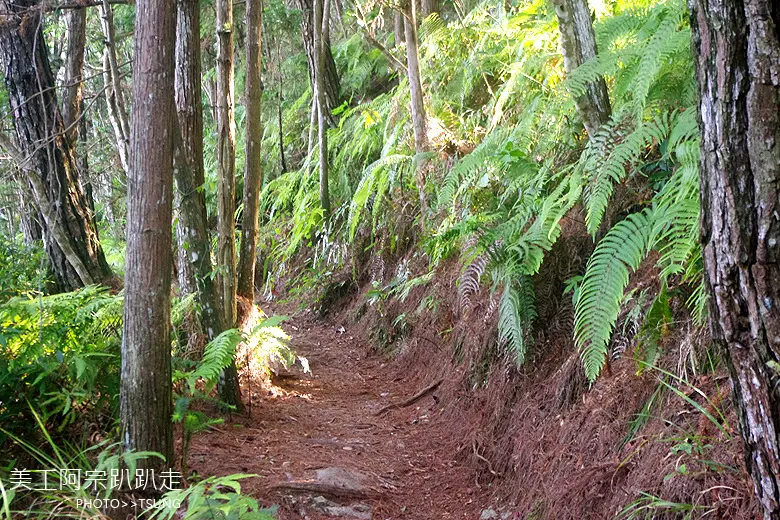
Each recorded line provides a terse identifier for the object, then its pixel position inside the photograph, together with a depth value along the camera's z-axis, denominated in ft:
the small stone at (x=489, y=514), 12.22
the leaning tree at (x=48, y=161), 23.24
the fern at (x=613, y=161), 11.37
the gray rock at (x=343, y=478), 13.07
